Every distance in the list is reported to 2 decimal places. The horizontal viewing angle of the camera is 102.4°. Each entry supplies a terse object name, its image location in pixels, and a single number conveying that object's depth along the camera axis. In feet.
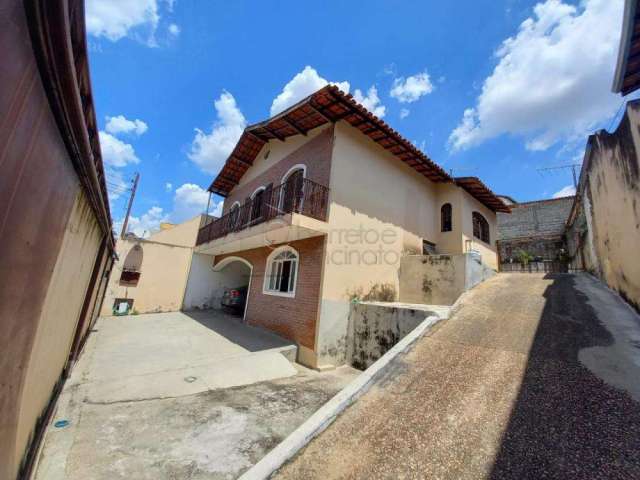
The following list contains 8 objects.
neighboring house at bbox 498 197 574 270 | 44.55
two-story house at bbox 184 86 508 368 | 22.08
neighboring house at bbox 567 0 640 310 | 12.35
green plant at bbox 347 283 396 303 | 23.43
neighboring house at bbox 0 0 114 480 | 3.34
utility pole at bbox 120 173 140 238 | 39.93
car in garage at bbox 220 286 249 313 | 40.40
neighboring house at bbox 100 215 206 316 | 34.53
